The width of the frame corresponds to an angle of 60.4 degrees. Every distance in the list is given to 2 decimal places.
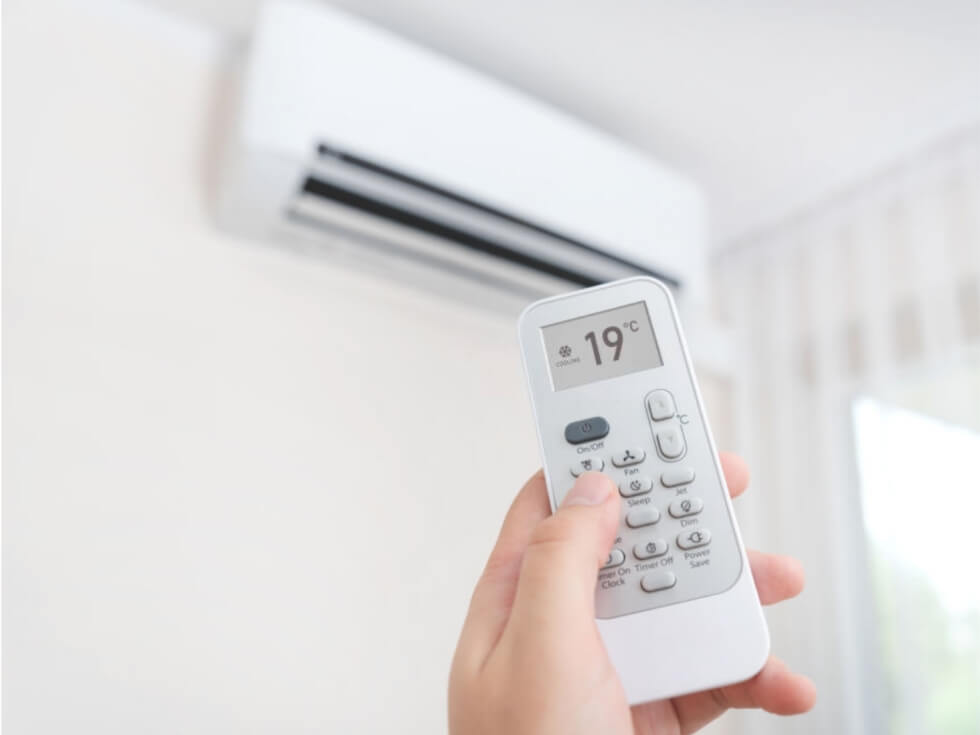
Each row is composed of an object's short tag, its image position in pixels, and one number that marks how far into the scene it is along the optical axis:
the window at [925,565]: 1.07
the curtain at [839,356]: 1.20
